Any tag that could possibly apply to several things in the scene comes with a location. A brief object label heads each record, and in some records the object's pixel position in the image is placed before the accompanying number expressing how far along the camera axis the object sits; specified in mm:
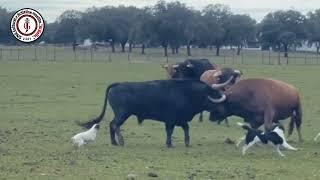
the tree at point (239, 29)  127688
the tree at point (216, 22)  120562
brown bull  18844
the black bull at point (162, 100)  18578
